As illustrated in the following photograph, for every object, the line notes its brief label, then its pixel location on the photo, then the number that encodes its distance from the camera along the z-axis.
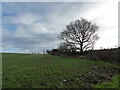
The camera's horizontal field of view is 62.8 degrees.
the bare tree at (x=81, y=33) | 29.23
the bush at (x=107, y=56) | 12.11
